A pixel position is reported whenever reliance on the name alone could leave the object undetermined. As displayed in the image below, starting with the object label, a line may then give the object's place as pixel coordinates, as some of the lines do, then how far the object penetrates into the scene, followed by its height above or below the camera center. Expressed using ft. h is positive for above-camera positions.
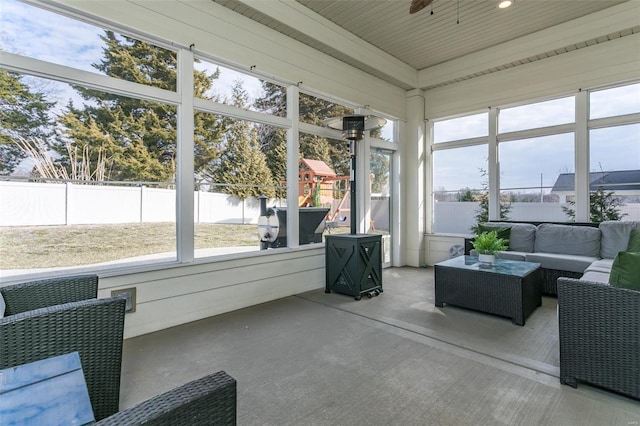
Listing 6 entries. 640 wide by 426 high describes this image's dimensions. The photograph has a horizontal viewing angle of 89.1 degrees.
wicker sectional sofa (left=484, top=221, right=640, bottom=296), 13.60 -1.44
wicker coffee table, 10.93 -2.59
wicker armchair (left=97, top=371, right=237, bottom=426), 2.55 -1.58
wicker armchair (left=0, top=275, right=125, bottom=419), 4.72 -1.88
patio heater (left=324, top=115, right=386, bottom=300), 13.98 -1.84
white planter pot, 12.12 -1.65
